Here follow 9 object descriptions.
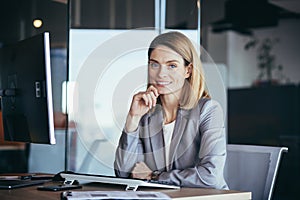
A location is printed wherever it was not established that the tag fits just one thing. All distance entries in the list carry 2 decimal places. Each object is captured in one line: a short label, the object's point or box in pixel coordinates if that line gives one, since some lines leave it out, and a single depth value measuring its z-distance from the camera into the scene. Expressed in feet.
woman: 7.81
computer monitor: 7.26
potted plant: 18.11
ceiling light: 17.65
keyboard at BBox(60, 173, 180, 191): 7.06
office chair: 8.48
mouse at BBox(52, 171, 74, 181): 8.43
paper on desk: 6.31
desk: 6.63
